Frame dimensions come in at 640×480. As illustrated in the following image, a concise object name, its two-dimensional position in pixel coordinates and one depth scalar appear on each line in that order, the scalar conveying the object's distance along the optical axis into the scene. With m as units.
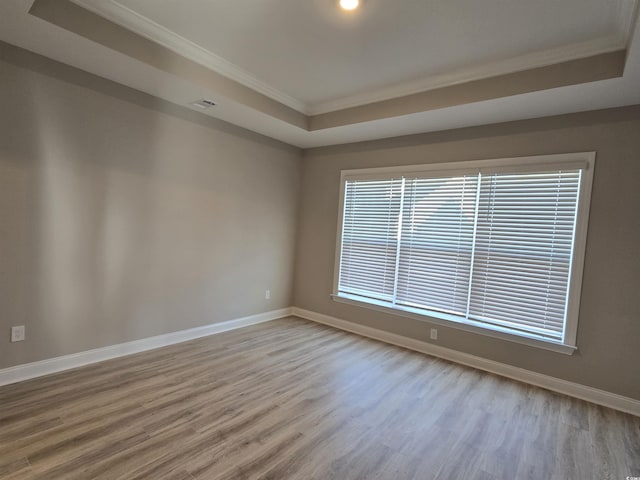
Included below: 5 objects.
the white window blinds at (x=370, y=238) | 4.31
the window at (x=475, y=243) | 3.13
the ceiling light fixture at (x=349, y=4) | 2.18
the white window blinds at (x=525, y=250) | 3.14
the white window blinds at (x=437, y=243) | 3.71
